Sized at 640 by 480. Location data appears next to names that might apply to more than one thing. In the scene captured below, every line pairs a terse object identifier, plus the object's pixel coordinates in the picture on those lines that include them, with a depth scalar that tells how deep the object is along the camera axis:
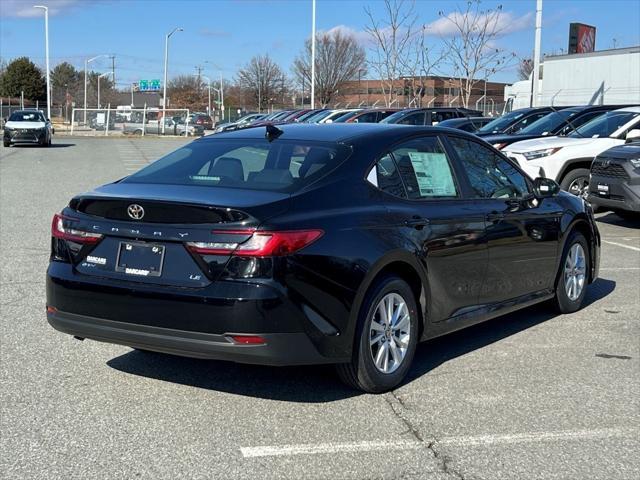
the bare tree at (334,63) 58.69
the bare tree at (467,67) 34.12
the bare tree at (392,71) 36.66
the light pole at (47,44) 55.23
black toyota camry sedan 4.16
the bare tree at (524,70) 68.47
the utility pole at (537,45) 26.48
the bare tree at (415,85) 37.28
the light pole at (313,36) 44.41
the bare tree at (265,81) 79.25
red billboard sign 54.62
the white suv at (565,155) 13.43
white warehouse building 36.16
